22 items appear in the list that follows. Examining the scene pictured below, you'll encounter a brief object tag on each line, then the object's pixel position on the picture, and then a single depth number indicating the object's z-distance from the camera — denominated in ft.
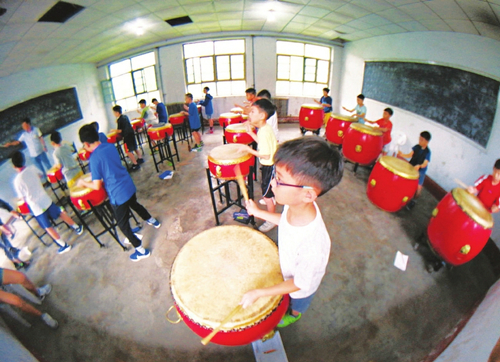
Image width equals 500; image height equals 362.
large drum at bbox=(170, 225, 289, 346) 3.70
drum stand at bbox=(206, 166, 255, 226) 9.36
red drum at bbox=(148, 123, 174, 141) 15.10
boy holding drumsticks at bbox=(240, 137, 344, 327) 3.06
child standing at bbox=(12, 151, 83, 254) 8.08
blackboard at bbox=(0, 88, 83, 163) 11.96
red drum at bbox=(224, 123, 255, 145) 12.79
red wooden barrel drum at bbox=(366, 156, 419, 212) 9.05
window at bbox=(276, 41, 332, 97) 27.04
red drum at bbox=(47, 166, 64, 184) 11.76
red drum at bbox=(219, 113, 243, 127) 16.34
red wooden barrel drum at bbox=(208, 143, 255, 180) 8.59
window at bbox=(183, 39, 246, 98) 25.82
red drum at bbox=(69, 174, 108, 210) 7.98
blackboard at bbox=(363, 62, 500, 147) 9.97
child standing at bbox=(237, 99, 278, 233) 7.72
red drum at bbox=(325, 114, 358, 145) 15.31
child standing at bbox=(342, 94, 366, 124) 16.16
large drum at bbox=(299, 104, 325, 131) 18.15
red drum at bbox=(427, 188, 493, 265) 6.38
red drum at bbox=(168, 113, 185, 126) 19.22
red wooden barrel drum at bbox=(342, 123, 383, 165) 12.55
